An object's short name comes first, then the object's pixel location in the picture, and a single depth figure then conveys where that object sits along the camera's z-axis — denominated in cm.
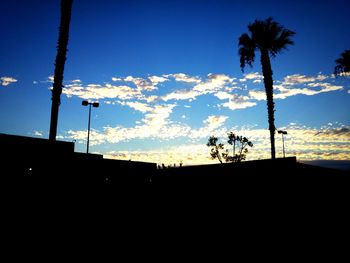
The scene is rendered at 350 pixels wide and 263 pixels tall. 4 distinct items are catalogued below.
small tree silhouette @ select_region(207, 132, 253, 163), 5506
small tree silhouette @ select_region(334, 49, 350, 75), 2406
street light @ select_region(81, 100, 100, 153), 2894
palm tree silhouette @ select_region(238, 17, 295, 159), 2283
